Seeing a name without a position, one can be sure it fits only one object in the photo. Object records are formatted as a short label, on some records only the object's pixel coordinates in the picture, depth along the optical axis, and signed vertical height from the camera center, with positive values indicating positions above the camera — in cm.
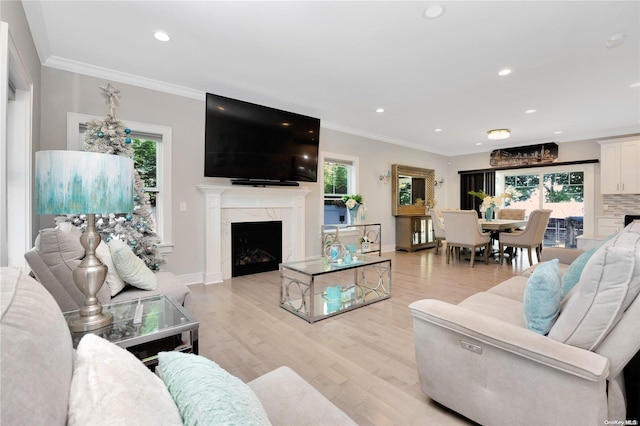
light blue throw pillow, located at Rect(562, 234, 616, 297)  167 -36
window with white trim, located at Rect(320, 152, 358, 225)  577 +61
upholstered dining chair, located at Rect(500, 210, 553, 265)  476 -38
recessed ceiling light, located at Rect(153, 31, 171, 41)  269 +166
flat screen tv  390 +103
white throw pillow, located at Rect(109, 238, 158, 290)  208 -41
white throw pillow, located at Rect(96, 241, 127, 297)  206 -45
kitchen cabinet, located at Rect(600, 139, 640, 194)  562 +92
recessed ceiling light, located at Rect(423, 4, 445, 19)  229 +163
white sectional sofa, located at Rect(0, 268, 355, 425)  42 -31
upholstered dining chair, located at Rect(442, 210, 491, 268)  496 -34
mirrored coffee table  288 -96
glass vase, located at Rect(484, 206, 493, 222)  568 -3
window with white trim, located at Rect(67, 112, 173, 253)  376 +55
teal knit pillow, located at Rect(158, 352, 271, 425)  56 -39
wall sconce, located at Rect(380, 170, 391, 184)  664 +81
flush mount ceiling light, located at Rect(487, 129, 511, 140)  566 +156
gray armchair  151 -28
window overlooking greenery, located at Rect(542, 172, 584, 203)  661 +61
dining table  526 -25
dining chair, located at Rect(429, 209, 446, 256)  607 -29
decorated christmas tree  289 -2
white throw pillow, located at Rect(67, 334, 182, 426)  48 -33
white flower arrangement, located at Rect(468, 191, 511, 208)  544 +24
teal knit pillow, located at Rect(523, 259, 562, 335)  132 -41
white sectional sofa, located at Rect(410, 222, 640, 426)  112 -58
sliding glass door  644 +41
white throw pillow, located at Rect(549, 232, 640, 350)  112 -34
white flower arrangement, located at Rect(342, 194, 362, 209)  564 +25
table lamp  118 +11
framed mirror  685 +58
